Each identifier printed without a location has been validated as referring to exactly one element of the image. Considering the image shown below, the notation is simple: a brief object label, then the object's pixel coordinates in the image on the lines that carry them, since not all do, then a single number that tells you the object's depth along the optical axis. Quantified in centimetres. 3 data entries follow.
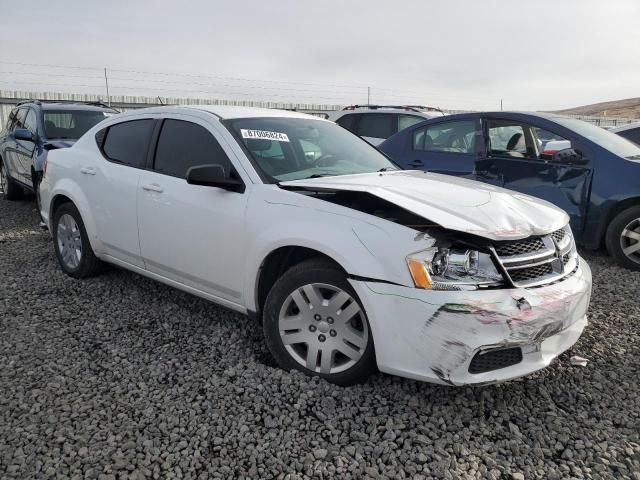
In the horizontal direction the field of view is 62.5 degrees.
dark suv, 758
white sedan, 259
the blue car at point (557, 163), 530
